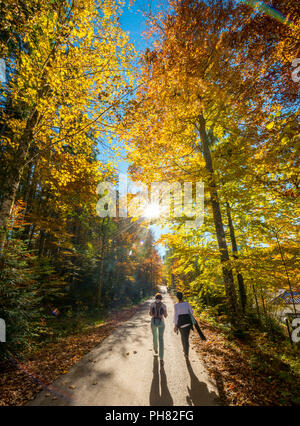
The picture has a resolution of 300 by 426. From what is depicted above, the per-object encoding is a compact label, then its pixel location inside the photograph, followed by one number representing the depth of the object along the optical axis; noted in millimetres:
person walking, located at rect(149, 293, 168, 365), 5312
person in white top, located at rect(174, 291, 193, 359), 4992
